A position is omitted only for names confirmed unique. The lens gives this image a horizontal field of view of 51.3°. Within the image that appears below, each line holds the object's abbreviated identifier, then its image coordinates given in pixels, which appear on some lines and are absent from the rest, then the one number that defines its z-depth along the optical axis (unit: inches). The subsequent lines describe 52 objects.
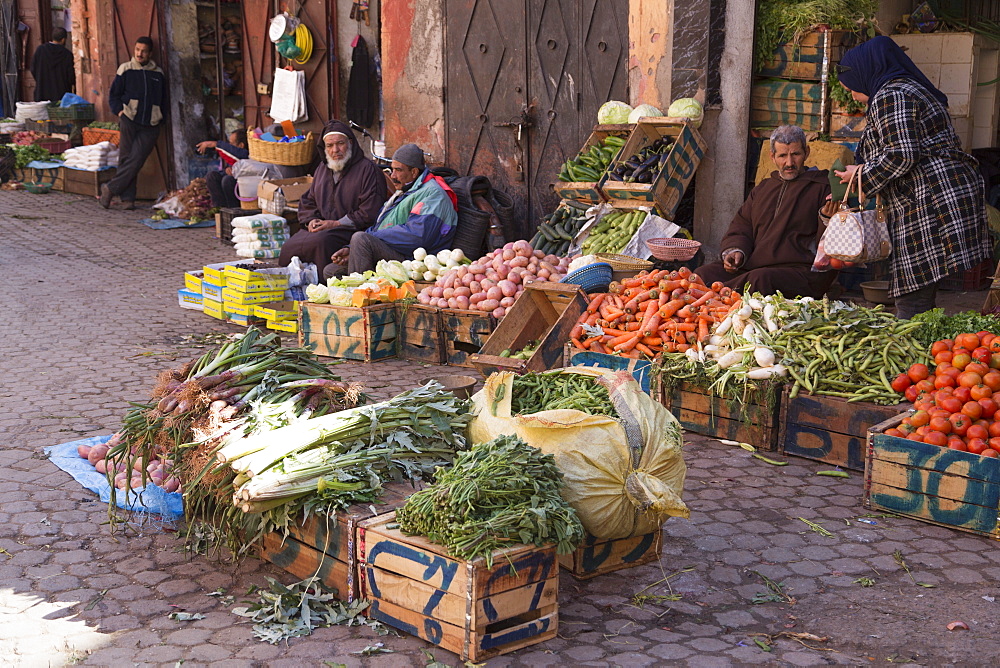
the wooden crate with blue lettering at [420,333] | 305.6
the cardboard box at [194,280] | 372.8
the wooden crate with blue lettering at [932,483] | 176.2
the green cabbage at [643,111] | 349.4
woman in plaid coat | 253.1
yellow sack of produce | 153.9
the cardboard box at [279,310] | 341.7
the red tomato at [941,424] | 181.8
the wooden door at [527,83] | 385.6
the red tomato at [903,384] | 207.9
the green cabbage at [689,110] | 339.3
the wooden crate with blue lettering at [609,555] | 161.0
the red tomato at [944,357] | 202.5
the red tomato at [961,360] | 198.2
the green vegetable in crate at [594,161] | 359.9
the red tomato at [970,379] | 189.6
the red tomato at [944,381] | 194.4
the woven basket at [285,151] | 498.3
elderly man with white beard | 374.3
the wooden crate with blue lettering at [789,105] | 331.9
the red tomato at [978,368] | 192.7
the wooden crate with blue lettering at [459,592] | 134.3
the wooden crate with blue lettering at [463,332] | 295.9
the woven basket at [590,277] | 293.4
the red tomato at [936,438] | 180.9
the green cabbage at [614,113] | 362.6
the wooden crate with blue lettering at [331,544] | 150.0
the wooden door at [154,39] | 650.8
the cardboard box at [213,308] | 359.3
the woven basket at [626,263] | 300.8
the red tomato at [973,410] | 181.8
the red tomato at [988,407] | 181.8
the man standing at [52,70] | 741.3
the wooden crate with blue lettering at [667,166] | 331.9
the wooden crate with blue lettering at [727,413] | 224.4
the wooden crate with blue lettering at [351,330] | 306.7
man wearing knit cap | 350.6
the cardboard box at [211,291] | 359.3
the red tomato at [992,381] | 188.2
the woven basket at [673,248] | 303.0
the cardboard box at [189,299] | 377.0
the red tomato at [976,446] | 176.4
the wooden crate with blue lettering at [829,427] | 209.2
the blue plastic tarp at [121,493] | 188.2
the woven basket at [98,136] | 655.1
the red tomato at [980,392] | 185.3
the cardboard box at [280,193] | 470.3
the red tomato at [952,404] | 185.5
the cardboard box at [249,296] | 346.6
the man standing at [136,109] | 616.7
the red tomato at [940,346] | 207.0
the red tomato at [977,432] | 178.1
